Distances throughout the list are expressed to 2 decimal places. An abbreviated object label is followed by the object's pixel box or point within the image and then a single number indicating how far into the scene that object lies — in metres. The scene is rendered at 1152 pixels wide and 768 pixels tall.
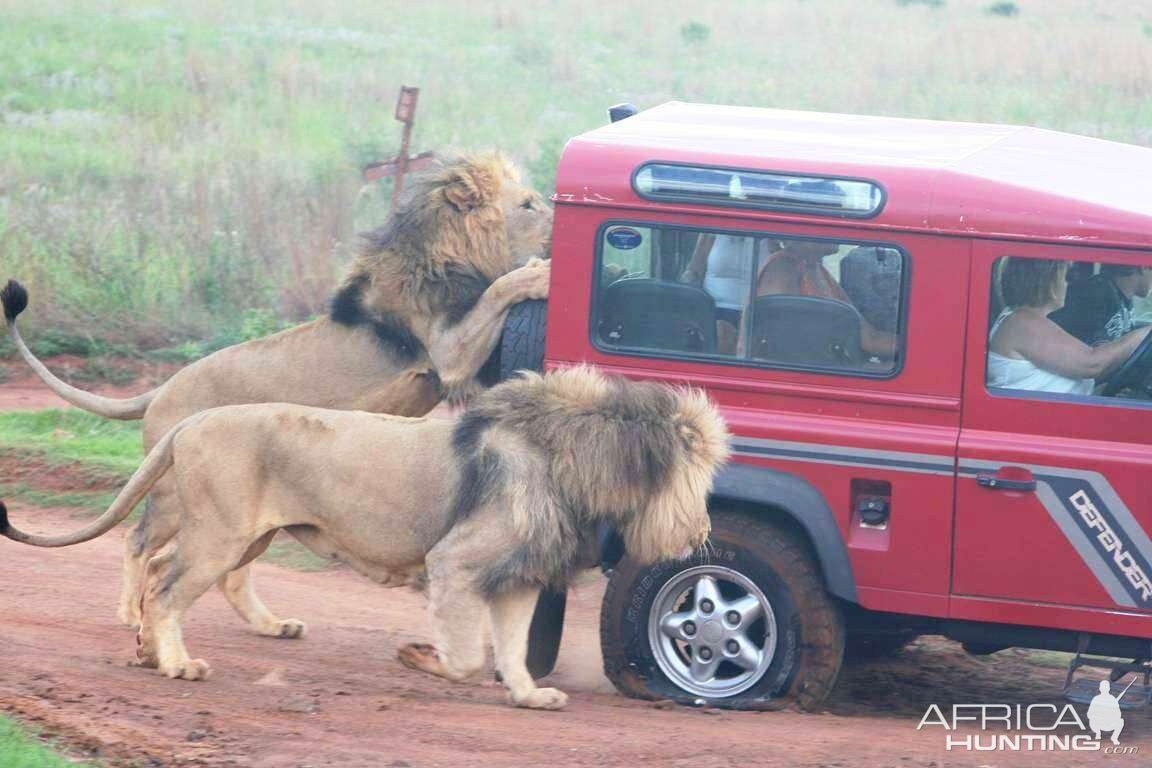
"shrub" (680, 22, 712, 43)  55.50
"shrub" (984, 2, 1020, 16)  60.75
